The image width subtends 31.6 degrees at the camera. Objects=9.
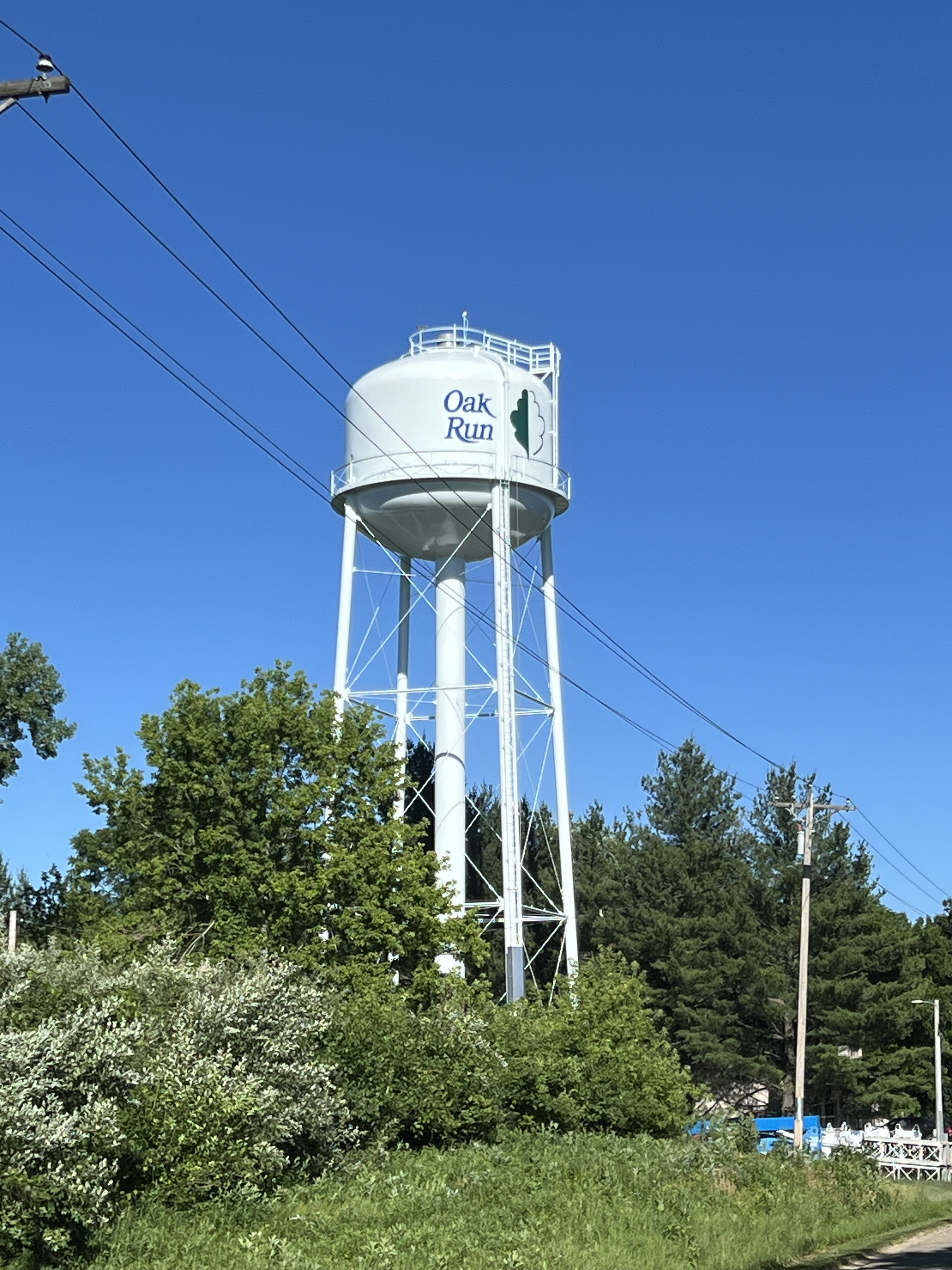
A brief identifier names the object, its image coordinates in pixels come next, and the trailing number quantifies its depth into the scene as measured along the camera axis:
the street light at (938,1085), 62.12
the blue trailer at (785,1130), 45.22
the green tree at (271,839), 34.50
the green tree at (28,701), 47.22
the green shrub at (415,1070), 24.25
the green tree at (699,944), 61.12
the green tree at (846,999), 61.75
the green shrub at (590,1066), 28.66
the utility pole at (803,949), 39.50
